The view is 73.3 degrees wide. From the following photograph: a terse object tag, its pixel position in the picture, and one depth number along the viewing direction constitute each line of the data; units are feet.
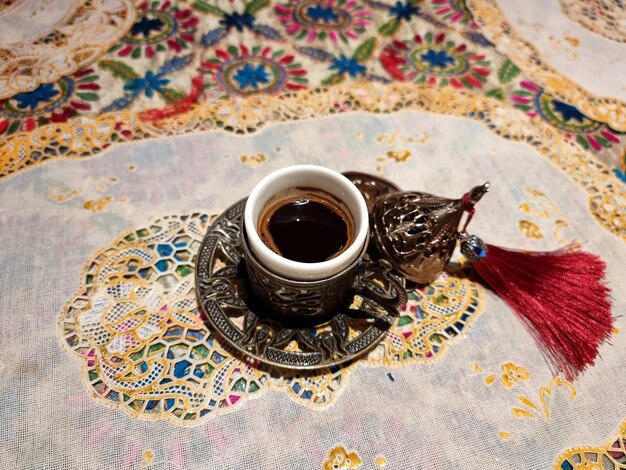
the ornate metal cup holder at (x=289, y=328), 0.72
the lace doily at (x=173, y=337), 0.74
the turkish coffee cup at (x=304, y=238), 0.64
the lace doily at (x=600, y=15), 1.41
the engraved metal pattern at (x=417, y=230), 0.78
